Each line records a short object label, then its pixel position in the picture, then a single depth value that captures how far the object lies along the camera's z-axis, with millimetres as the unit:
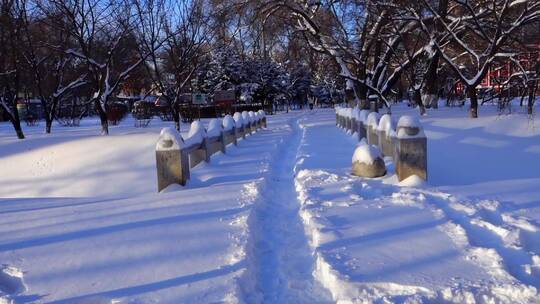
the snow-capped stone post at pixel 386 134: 9566
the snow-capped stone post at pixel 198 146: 10375
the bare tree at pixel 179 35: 20078
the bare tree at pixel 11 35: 18859
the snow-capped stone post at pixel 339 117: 21672
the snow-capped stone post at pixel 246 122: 18331
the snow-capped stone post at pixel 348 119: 18106
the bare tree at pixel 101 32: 17781
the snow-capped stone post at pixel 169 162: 8227
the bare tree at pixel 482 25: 16031
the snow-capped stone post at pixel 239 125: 16484
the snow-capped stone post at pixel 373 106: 21489
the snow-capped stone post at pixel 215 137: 11914
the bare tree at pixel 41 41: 19898
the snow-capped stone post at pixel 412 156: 7684
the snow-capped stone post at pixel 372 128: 11999
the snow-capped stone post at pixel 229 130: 13961
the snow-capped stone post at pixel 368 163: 8398
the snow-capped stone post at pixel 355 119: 16102
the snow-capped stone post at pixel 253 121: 20400
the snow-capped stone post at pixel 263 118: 24225
